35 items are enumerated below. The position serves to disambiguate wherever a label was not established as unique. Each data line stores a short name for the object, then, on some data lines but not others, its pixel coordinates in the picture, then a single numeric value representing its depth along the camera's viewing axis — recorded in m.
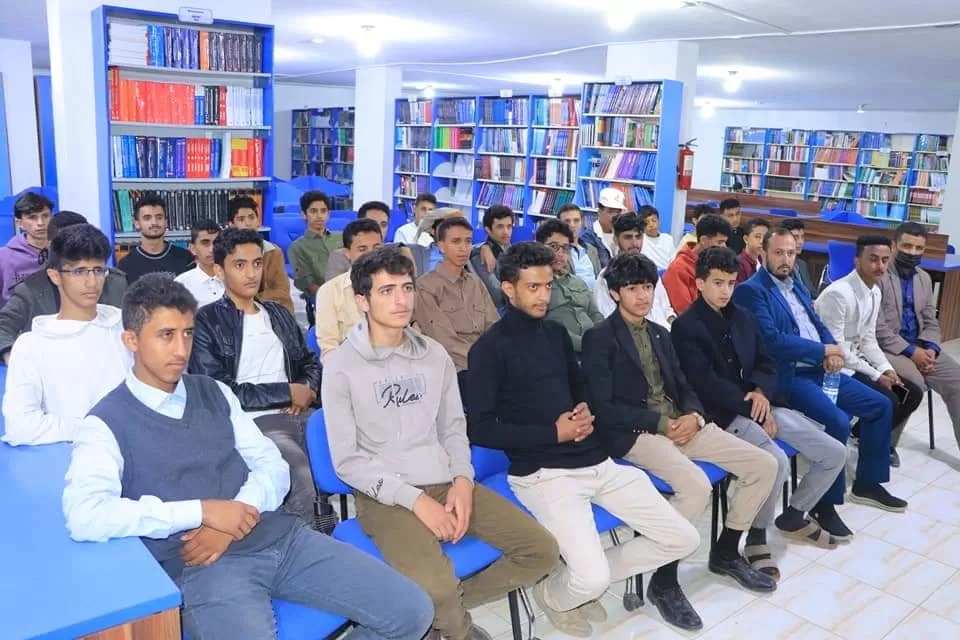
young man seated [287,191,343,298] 5.17
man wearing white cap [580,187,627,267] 5.36
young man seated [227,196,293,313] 4.12
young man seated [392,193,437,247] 6.10
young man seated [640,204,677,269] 5.89
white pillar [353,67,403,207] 10.58
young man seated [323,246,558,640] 2.10
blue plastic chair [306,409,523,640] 2.11
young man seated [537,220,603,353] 3.87
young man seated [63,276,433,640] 1.65
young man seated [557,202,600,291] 4.73
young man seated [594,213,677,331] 4.10
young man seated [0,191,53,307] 3.87
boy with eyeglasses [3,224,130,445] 1.99
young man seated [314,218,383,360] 3.38
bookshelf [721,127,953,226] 12.58
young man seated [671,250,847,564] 3.02
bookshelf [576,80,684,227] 7.14
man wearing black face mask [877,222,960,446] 4.10
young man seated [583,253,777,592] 2.68
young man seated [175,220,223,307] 3.54
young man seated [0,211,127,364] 2.76
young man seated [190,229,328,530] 2.67
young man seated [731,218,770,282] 4.79
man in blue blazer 3.35
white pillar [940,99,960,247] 8.44
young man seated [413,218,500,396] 3.44
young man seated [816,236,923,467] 3.82
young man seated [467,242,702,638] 2.43
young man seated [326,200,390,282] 5.35
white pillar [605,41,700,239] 7.30
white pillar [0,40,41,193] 9.38
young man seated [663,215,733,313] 4.35
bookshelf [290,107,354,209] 13.80
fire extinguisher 7.12
